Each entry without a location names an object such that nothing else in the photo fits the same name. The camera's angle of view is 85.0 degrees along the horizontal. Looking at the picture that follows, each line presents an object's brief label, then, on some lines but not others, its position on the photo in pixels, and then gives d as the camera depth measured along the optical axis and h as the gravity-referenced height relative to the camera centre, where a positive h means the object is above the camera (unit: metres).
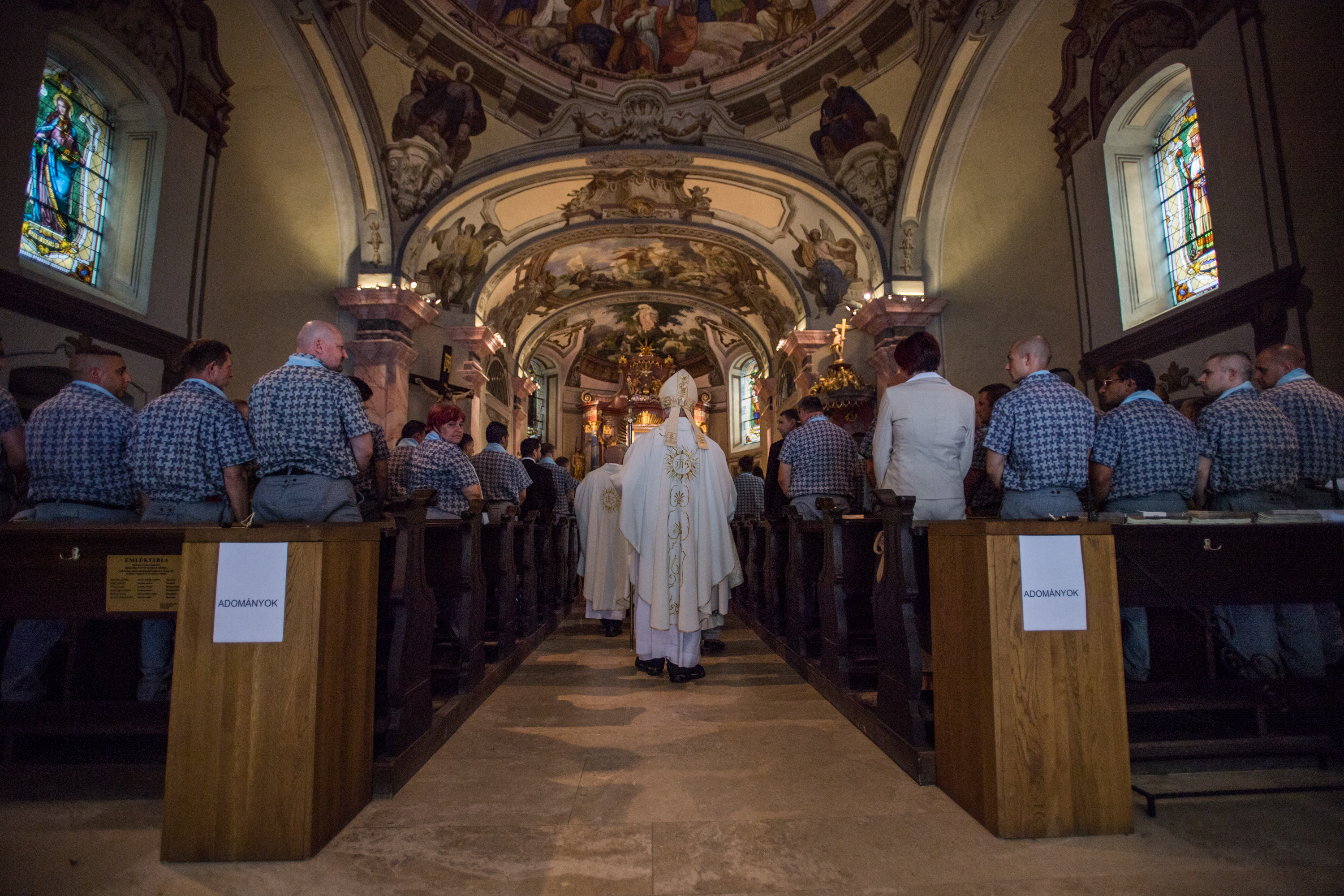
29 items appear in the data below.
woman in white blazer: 3.46 +0.52
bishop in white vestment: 4.30 +0.09
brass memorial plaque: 2.52 -0.10
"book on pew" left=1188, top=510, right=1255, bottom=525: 2.59 +0.09
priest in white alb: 6.17 -0.01
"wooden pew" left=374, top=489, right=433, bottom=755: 2.63 -0.32
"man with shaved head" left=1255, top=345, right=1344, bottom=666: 3.58 +0.54
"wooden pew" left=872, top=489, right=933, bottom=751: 2.72 -0.31
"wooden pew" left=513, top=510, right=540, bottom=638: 5.55 -0.18
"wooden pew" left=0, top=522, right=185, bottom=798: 2.51 -0.20
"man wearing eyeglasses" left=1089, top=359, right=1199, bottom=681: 3.28 +0.39
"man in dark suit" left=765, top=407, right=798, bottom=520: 6.30 +0.55
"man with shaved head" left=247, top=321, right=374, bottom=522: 2.98 +0.46
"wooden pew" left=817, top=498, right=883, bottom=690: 3.69 -0.21
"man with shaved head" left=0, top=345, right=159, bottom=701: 3.20 +0.46
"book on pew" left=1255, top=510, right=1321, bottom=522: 2.60 +0.09
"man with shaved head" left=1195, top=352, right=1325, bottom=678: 3.03 +0.33
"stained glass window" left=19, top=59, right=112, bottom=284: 6.22 +3.34
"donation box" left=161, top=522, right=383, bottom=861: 1.96 -0.39
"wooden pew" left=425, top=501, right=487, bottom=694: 3.68 -0.15
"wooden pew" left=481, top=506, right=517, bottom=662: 4.68 -0.17
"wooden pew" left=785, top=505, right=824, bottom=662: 4.53 -0.25
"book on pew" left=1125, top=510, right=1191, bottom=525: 2.57 +0.09
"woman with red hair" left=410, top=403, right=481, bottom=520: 4.48 +0.47
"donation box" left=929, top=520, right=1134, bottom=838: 2.07 -0.39
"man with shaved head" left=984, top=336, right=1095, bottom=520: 3.04 +0.43
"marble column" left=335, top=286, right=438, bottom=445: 10.50 +2.98
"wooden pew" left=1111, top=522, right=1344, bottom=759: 2.60 -0.17
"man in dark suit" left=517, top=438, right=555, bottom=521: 7.41 +0.60
